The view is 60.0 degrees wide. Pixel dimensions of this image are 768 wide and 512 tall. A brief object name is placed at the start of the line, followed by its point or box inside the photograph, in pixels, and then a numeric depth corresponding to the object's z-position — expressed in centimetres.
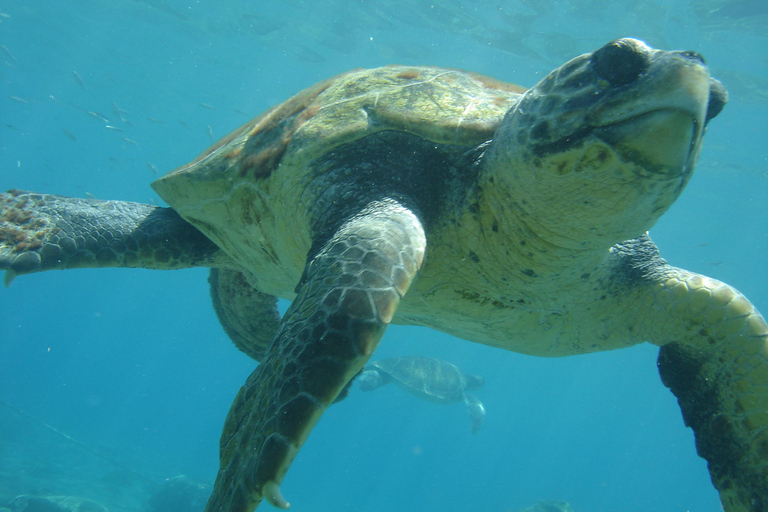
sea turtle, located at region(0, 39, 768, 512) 61
